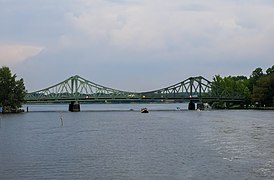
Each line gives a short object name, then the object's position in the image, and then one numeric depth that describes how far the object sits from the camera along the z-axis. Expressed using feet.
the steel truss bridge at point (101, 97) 601.62
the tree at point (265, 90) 542.08
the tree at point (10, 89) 479.82
